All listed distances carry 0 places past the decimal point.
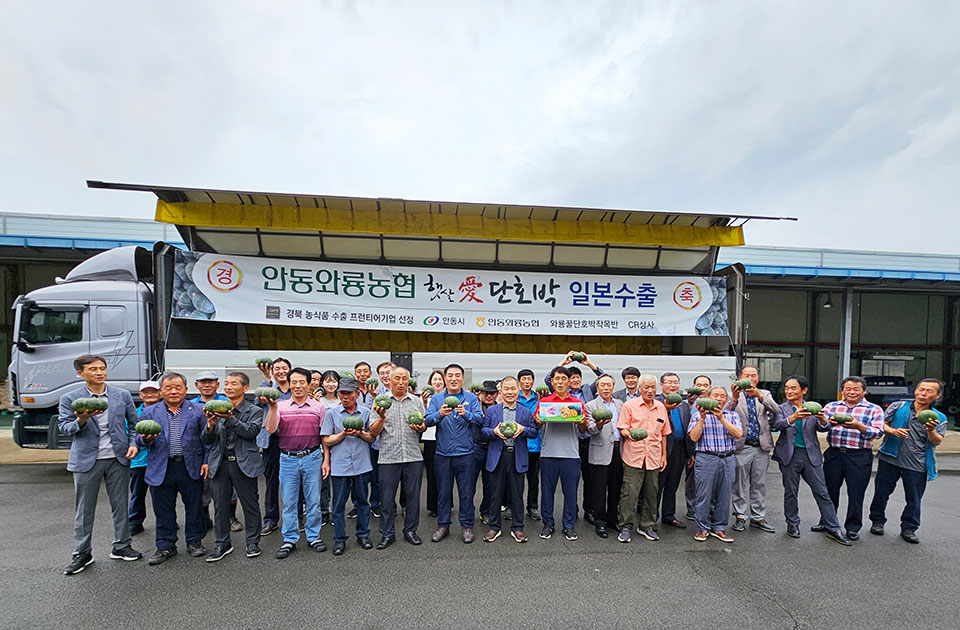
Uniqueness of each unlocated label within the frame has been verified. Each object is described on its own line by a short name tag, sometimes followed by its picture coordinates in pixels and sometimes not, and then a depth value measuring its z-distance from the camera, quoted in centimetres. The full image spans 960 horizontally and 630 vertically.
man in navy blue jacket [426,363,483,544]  426
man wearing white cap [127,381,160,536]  417
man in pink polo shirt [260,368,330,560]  396
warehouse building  1241
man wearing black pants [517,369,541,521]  457
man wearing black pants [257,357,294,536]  450
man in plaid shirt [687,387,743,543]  422
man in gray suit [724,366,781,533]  456
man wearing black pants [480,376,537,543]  427
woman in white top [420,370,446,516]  476
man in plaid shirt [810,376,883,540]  432
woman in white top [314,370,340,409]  458
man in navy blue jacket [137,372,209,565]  377
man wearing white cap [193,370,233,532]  400
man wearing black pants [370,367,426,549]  411
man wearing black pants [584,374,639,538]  436
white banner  705
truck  635
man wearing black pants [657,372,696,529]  460
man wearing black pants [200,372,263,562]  378
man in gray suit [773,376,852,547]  440
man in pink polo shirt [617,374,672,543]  427
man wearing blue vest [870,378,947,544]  424
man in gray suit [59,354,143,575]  361
